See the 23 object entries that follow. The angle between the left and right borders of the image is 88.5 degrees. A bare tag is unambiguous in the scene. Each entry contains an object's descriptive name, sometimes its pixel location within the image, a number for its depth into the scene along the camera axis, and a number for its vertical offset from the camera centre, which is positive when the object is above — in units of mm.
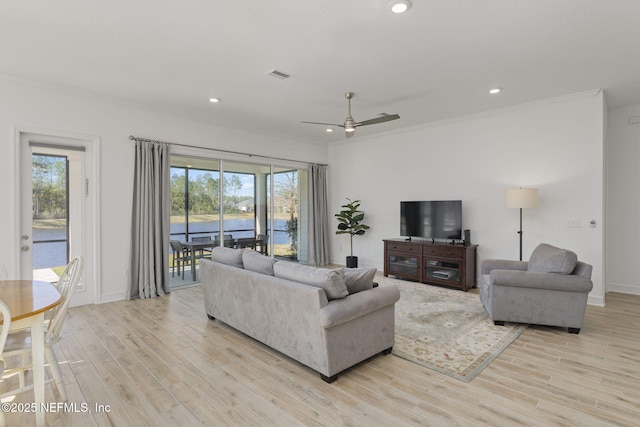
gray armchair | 3486 -862
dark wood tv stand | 5379 -839
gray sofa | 2605 -834
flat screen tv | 5660 -85
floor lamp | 4691 +227
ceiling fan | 4183 +1196
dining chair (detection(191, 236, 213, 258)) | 5877 -622
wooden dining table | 1863 -565
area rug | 2941 -1302
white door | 4227 +103
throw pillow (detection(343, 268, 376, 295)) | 2930 -579
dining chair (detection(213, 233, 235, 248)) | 6111 -473
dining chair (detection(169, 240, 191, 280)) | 5621 -711
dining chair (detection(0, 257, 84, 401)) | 2145 -844
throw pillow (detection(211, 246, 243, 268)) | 3719 -480
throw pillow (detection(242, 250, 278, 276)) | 3270 -483
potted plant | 7023 -219
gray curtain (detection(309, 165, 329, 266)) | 7641 -93
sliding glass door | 5706 +234
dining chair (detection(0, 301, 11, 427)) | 1616 -519
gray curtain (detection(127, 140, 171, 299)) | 5031 -137
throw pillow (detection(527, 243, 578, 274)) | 3562 -535
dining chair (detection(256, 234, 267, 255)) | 6852 -557
